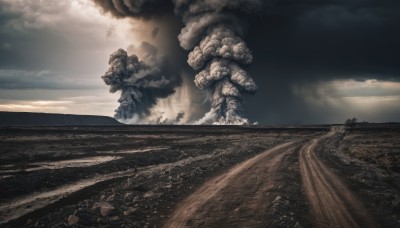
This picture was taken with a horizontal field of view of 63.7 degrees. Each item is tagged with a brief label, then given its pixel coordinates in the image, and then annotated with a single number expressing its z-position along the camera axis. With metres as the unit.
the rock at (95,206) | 11.34
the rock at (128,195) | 13.40
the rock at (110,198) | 12.83
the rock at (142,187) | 15.04
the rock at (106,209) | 10.86
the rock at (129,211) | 10.92
